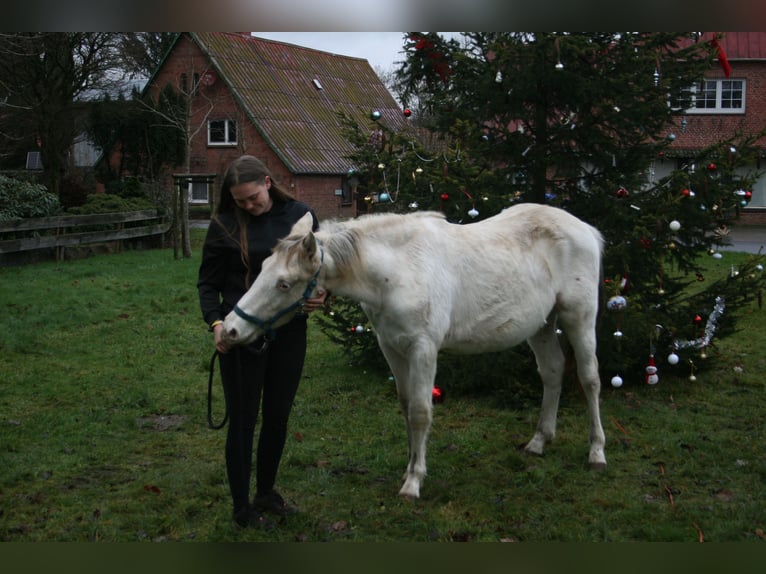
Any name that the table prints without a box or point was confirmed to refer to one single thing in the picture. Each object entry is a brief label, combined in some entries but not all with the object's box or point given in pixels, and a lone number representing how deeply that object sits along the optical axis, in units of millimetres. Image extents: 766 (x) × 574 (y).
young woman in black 3979
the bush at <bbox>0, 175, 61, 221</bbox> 15883
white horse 4047
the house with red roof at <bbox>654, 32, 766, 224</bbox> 25922
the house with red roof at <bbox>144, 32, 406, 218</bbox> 23672
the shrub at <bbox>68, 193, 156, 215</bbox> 17781
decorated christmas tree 6512
